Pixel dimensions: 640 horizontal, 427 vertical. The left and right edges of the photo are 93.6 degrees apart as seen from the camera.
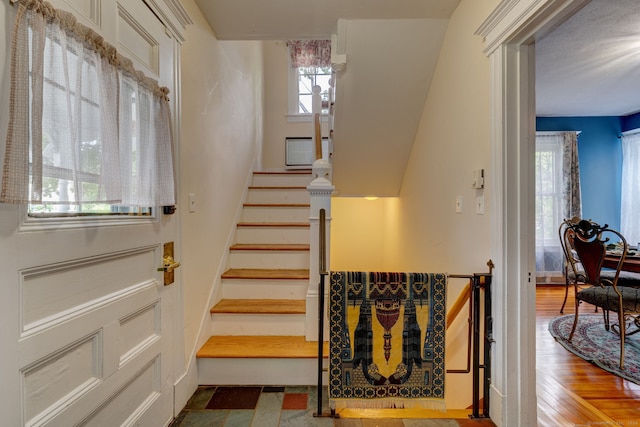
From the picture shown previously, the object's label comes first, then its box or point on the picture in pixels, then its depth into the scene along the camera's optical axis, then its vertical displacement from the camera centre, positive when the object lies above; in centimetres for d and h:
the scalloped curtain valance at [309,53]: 487 +259
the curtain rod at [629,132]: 450 +119
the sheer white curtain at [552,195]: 470 +25
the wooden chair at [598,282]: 240 -62
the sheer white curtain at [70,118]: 78 +30
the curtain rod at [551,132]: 474 +125
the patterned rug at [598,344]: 232 -121
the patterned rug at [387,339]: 155 -66
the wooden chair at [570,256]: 273 -42
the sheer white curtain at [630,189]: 445 +33
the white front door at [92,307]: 82 -33
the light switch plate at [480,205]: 169 +4
